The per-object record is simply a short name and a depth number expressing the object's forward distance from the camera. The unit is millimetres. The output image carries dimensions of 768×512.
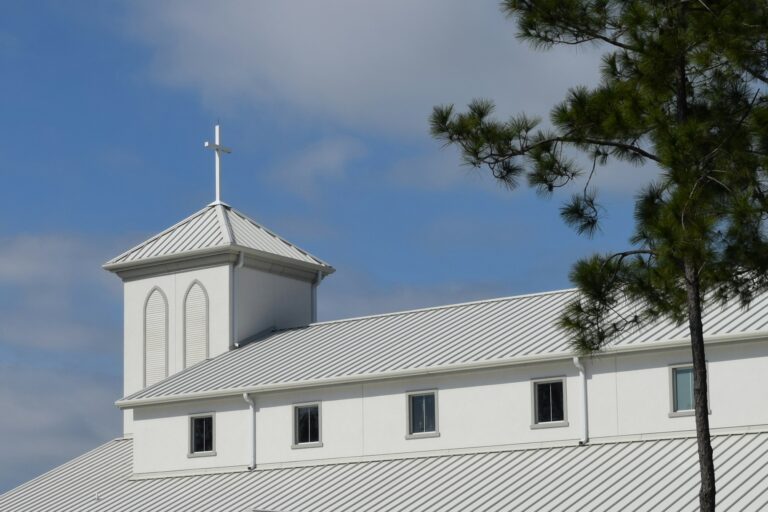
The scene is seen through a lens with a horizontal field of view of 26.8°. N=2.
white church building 34531
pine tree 21500
